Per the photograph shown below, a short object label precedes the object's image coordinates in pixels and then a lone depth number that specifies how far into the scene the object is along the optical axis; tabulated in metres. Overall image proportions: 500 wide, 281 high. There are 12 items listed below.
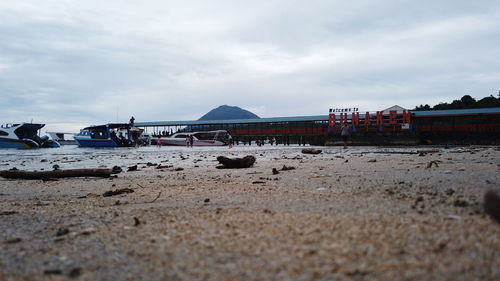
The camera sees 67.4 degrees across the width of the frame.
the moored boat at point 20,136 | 45.69
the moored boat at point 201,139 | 56.94
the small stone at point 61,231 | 2.85
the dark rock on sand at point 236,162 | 9.32
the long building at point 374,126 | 41.72
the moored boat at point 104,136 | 47.94
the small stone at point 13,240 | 2.67
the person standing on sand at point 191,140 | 53.08
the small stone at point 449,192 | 3.66
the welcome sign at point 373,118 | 55.59
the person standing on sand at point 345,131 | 27.34
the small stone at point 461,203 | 3.04
